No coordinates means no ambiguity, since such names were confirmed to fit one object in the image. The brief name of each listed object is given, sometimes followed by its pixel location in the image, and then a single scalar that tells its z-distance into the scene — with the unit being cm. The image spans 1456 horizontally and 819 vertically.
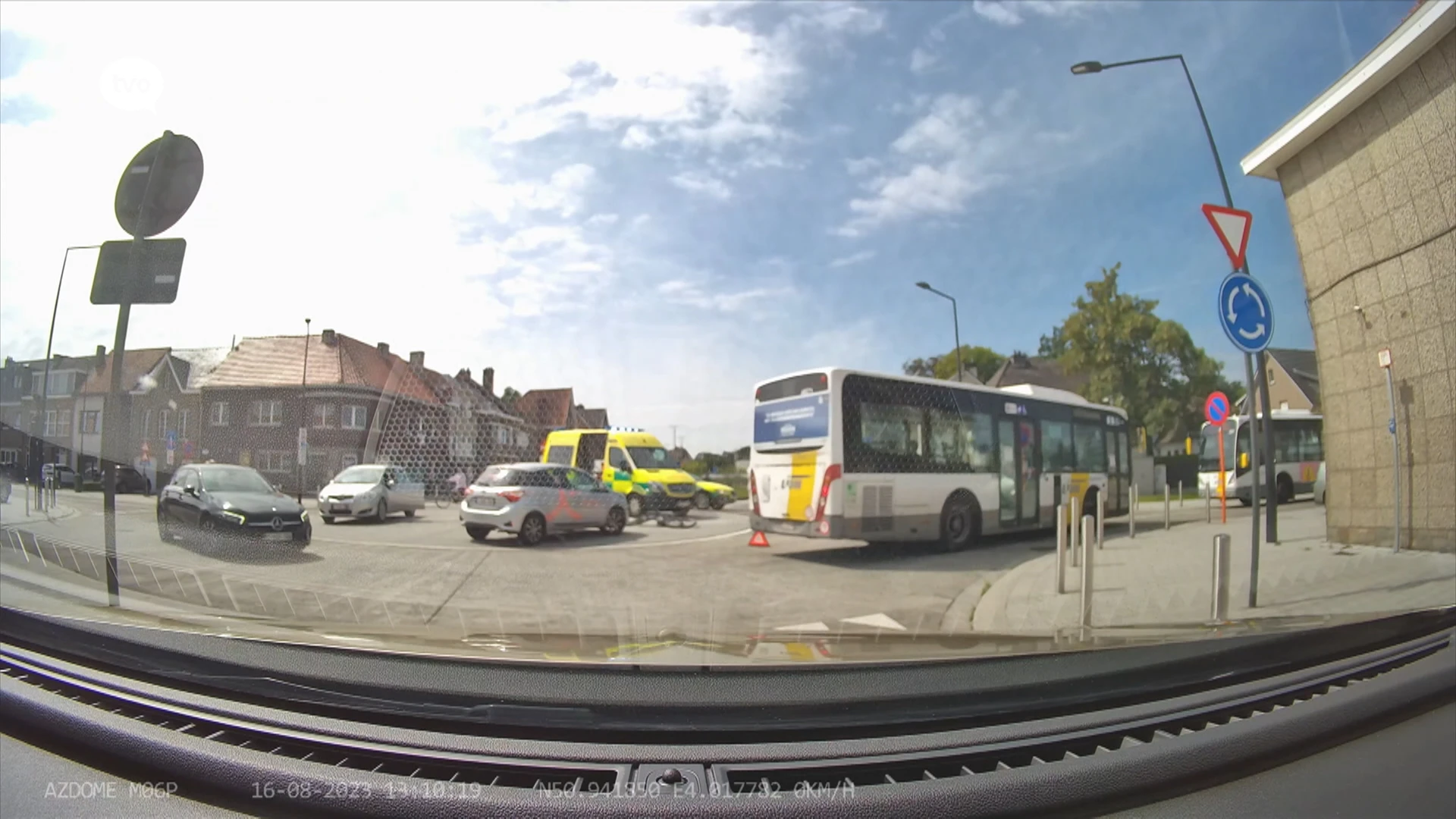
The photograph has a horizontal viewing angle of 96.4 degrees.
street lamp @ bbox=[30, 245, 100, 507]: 376
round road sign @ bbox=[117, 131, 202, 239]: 349
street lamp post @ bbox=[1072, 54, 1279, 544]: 500
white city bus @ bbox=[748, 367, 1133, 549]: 729
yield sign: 469
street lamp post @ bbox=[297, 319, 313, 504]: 364
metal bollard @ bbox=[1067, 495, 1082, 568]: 649
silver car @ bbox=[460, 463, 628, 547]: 398
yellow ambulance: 444
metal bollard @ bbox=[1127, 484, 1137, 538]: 730
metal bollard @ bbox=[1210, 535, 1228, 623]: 411
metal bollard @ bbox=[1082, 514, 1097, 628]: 438
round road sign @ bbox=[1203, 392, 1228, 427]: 526
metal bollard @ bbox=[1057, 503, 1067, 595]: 564
